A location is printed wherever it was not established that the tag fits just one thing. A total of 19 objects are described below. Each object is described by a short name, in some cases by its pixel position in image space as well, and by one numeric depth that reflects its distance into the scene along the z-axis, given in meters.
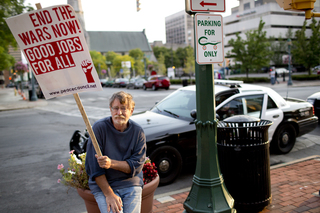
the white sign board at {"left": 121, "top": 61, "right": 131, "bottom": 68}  75.12
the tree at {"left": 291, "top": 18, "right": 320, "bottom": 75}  36.72
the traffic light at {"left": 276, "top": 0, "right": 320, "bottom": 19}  3.64
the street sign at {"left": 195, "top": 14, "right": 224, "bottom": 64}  2.93
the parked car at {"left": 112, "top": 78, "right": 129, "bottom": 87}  45.36
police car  4.86
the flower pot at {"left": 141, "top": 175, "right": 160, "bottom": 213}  2.80
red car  30.98
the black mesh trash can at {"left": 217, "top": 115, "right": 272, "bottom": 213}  3.48
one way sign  2.96
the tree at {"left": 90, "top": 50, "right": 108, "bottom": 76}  79.02
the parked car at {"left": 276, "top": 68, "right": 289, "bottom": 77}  48.92
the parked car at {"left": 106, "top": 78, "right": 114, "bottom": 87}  51.81
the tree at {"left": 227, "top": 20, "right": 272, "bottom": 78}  34.59
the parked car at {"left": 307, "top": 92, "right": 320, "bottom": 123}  9.83
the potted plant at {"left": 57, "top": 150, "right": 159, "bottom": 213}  2.69
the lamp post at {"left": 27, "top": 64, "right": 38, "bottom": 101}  24.30
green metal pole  3.00
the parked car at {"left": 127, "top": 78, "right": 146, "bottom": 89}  37.53
